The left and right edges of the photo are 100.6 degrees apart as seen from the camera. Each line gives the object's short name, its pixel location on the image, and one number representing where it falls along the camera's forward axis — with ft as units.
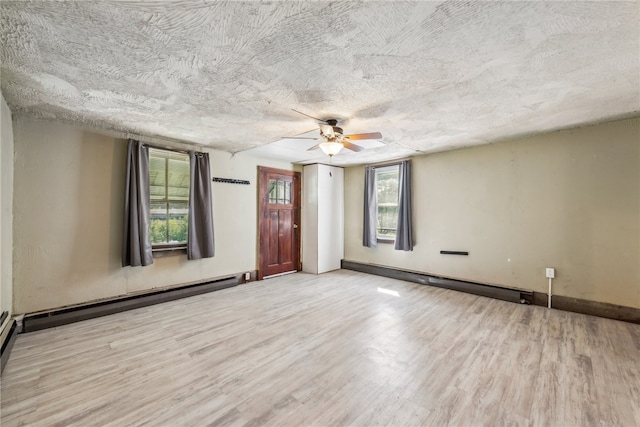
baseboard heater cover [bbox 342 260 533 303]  12.87
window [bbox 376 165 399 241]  18.39
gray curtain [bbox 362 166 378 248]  18.70
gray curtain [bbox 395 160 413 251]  16.69
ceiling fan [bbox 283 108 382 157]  9.91
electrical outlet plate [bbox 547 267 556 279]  12.08
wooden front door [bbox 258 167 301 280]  17.40
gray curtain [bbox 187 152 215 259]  13.84
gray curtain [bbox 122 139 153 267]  11.61
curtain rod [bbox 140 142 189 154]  12.57
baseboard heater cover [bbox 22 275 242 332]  9.90
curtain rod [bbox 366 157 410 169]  17.26
